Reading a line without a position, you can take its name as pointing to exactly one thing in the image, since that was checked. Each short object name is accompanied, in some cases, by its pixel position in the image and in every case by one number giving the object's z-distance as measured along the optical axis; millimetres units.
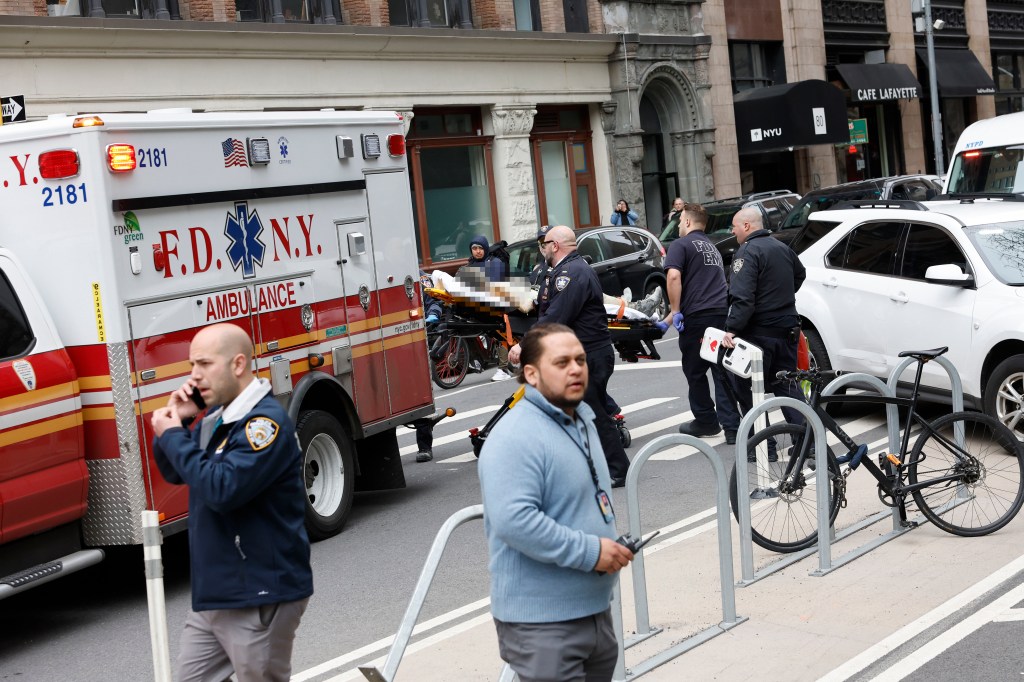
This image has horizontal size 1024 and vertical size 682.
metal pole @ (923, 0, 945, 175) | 34741
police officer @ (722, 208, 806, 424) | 10195
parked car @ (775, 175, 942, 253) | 23969
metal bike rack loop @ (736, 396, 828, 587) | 7020
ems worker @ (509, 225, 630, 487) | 9859
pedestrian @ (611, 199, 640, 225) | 28062
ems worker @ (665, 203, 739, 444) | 11734
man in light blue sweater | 4113
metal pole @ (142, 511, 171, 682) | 5078
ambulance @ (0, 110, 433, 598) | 7703
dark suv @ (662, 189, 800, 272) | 26203
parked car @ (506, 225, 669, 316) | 22469
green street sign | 40781
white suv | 10305
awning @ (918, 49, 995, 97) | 43562
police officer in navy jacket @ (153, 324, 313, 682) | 4445
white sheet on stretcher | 14164
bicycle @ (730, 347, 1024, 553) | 7730
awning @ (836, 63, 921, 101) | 39750
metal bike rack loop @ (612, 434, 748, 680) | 6027
